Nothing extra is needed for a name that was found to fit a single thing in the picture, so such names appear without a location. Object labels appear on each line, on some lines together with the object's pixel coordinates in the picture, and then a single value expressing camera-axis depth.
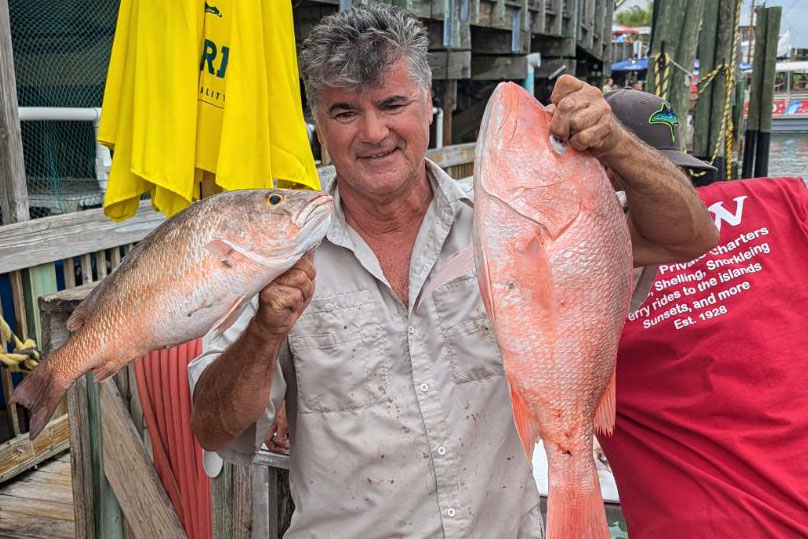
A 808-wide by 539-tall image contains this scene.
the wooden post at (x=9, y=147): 4.68
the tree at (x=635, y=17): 95.50
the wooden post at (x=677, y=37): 6.69
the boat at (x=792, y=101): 38.72
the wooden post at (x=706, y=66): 8.05
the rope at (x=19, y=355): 3.83
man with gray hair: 2.32
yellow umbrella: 3.74
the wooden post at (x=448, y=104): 10.70
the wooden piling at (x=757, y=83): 12.09
